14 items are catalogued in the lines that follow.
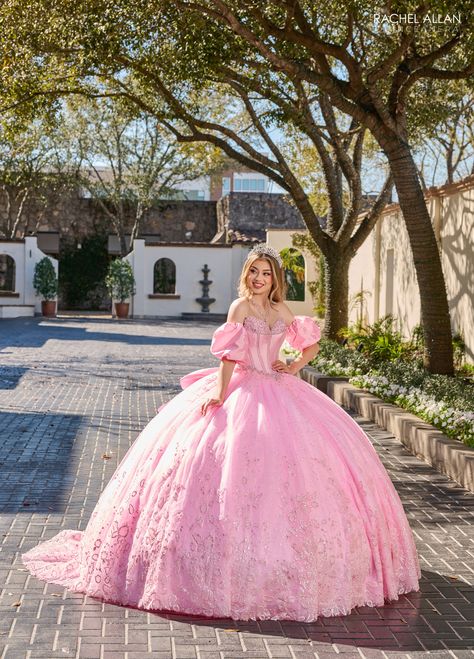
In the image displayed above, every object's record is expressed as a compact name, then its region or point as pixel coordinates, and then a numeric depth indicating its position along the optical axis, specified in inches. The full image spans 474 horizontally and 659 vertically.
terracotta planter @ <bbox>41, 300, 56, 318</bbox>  1327.5
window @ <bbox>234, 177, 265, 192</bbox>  2541.8
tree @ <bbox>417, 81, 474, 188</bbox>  1165.4
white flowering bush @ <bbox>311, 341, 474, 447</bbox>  358.3
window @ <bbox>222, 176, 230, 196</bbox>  2356.1
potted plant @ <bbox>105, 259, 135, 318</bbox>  1338.6
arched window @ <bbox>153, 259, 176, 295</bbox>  1508.4
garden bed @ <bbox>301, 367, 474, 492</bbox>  316.5
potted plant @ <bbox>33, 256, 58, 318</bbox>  1311.5
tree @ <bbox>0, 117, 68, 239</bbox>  1505.9
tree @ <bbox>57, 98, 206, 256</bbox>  1520.7
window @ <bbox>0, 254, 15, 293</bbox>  1606.2
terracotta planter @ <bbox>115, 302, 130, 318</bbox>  1341.0
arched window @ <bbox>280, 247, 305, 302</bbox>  1293.1
